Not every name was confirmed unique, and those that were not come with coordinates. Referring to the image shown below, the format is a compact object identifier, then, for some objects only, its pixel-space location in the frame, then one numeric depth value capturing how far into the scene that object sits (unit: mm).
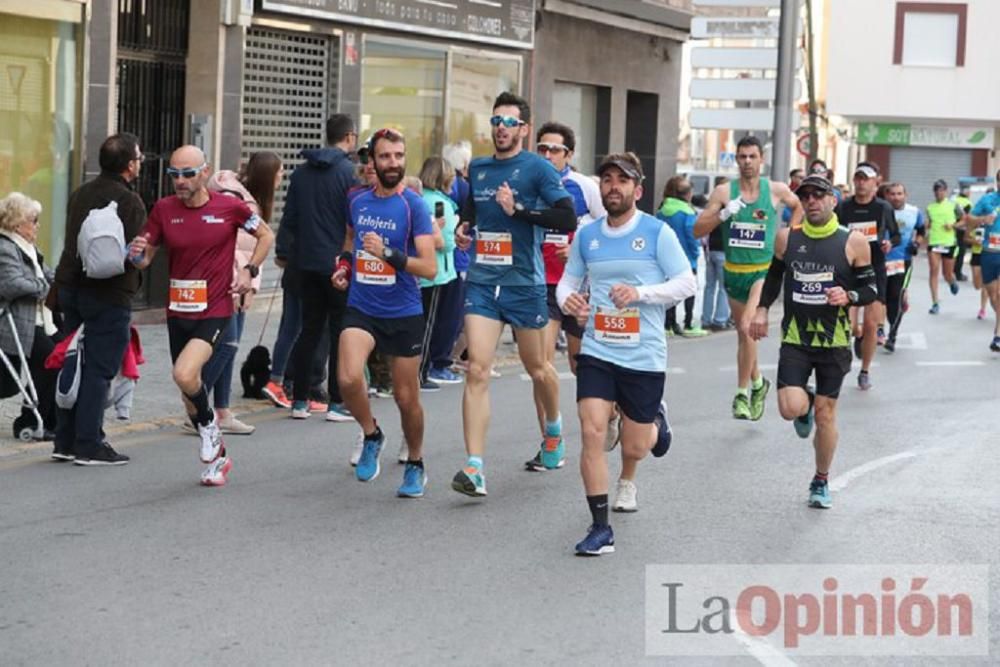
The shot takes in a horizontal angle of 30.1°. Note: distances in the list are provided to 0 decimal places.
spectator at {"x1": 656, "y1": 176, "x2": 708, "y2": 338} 19734
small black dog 13195
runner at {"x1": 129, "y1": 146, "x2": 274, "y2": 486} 9703
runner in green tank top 13070
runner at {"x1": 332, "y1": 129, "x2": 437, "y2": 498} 9305
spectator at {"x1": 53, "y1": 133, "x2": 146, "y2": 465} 10281
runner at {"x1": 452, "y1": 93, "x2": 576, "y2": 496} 9656
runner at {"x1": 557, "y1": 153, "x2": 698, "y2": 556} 8406
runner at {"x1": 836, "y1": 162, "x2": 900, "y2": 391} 15359
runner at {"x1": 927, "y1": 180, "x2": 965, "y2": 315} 28797
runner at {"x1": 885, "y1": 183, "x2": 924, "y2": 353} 18219
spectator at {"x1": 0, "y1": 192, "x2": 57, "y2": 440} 10836
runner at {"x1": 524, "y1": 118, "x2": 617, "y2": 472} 11195
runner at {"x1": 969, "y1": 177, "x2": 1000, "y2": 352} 20281
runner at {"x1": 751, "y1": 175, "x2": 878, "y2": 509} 9867
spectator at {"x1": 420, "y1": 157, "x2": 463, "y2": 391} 13898
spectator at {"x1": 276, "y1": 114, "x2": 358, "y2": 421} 12320
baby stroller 10930
